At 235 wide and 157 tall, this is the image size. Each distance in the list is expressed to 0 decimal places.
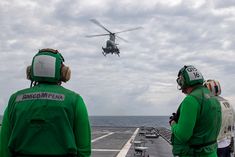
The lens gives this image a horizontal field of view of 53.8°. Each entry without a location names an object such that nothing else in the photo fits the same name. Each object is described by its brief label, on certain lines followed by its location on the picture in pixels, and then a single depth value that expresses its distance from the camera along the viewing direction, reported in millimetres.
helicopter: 26866
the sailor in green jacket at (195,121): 2574
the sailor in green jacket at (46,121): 1822
